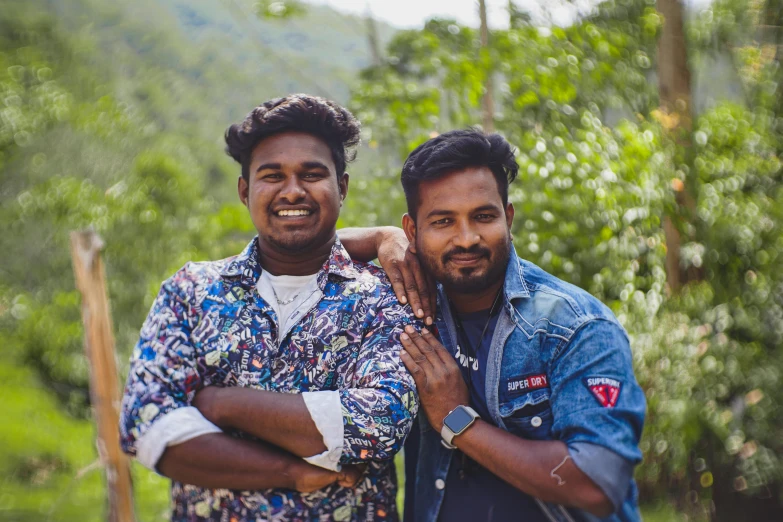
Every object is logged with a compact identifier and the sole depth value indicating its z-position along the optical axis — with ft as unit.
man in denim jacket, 6.29
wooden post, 13.30
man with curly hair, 6.59
